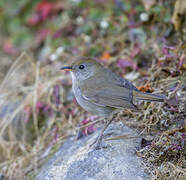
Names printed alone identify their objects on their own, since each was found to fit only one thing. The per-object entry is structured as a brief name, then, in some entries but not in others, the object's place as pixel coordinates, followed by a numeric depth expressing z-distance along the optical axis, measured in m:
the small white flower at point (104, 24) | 10.55
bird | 6.34
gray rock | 5.33
